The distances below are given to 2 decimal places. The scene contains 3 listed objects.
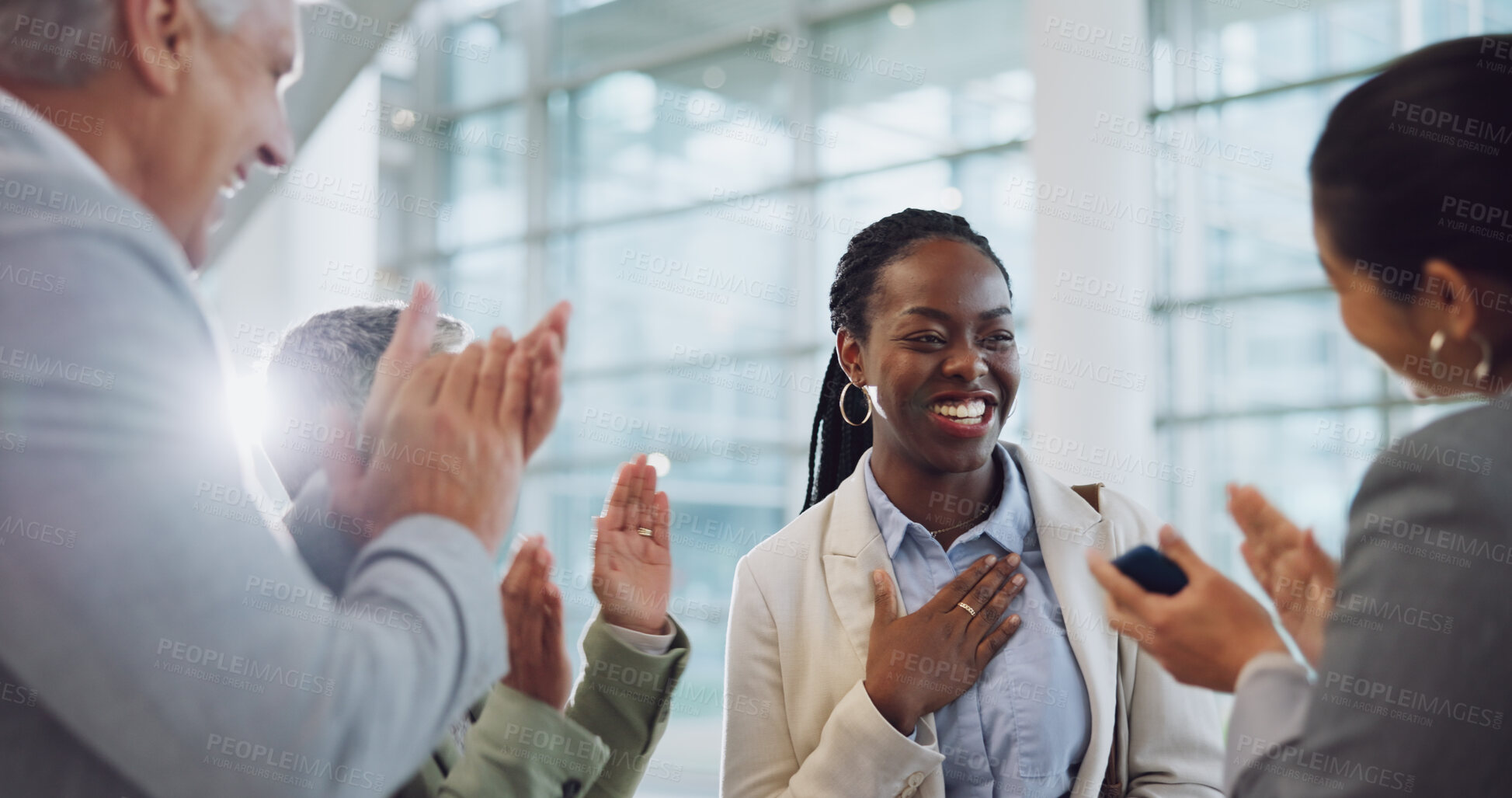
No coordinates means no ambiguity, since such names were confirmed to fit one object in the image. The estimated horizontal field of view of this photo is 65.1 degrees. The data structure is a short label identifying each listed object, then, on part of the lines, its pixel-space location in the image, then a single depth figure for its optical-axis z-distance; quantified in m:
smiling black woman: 2.06
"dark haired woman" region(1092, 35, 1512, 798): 1.15
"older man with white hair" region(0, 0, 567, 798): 0.81
